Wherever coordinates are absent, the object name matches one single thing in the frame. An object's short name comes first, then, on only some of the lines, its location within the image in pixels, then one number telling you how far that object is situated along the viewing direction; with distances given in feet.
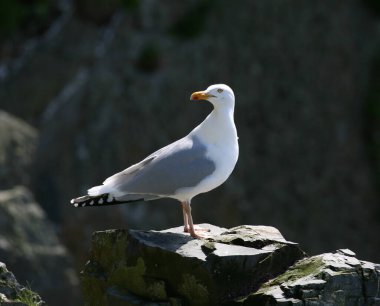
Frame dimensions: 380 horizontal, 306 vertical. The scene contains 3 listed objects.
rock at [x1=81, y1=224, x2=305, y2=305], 57.57
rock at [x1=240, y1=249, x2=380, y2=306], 55.31
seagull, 61.41
